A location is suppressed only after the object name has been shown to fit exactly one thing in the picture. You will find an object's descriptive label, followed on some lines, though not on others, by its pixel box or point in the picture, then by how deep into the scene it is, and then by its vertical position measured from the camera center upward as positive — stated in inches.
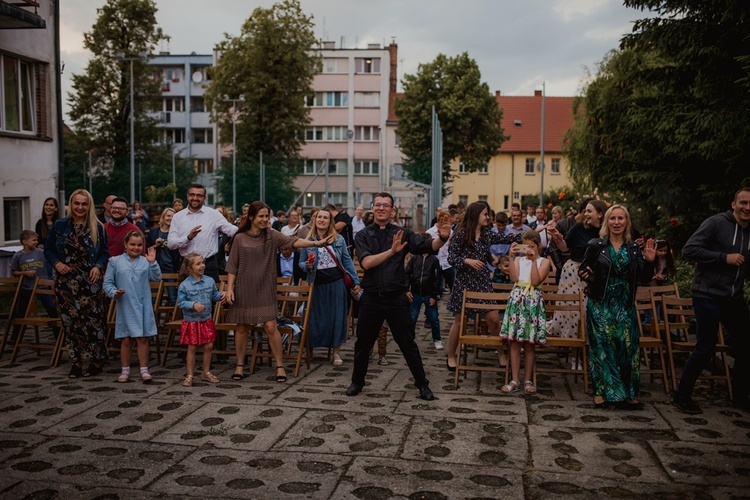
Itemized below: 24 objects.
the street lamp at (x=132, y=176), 1190.9 +29.7
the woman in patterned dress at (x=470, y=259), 355.3 -27.7
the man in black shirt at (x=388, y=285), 302.2 -33.9
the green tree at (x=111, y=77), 1908.2 +293.8
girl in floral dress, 315.9 -46.7
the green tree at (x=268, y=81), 1825.8 +278.5
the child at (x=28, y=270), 408.8 -40.7
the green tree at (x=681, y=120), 513.7 +62.6
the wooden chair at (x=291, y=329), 354.6 -60.6
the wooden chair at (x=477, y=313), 326.3 -52.3
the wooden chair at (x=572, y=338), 316.2 -57.7
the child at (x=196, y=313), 330.0 -50.5
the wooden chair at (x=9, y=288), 383.2 -49.4
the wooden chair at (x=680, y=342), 314.5 -58.4
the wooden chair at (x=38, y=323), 374.3 -63.2
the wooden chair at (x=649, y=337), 322.7 -58.6
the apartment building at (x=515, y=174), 2532.0 +88.3
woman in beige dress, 334.3 -34.4
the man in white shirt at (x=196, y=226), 382.3 -16.0
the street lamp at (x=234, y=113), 1820.9 +203.5
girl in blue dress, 333.4 -46.5
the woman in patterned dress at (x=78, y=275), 343.0 -36.1
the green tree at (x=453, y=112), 2022.6 +230.9
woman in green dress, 290.2 -40.5
